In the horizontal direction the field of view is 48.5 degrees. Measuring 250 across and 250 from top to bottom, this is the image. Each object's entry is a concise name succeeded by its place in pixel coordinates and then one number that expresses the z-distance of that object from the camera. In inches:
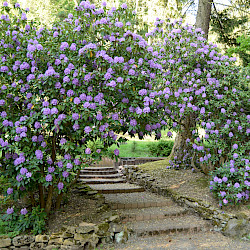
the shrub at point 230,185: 196.2
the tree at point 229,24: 369.1
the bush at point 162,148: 419.8
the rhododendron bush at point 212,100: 205.6
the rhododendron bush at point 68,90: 150.5
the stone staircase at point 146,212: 187.0
